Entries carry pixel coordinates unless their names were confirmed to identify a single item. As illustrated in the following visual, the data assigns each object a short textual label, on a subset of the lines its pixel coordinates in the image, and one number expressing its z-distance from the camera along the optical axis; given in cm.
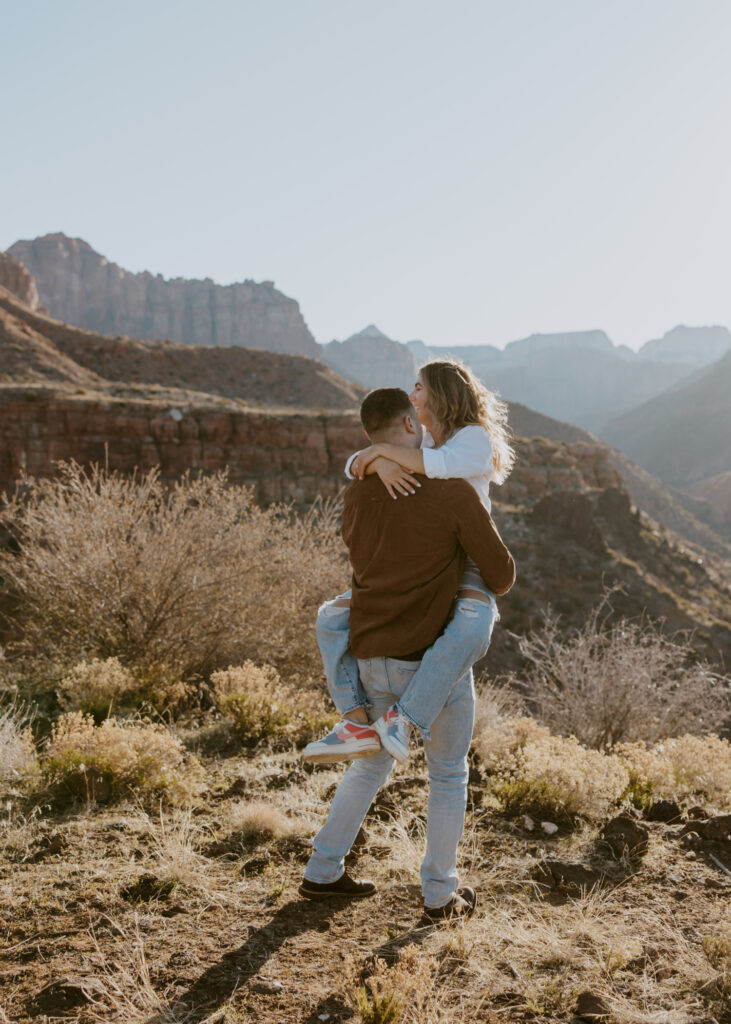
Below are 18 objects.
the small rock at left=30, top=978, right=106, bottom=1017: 198
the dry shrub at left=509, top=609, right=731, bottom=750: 736
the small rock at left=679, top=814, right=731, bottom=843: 339
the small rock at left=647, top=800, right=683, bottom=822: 375
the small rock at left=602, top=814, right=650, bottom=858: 322
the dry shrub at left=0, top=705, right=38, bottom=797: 348
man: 235
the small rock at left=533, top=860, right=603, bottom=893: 292
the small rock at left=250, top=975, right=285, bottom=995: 213
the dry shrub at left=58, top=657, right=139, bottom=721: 501
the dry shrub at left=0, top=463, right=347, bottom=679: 650
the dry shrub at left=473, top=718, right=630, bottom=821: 372
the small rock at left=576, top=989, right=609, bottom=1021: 202
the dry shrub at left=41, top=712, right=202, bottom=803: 355
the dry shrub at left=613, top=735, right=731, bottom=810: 406
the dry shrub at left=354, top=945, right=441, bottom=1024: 191
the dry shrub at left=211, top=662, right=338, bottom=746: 496
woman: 230
